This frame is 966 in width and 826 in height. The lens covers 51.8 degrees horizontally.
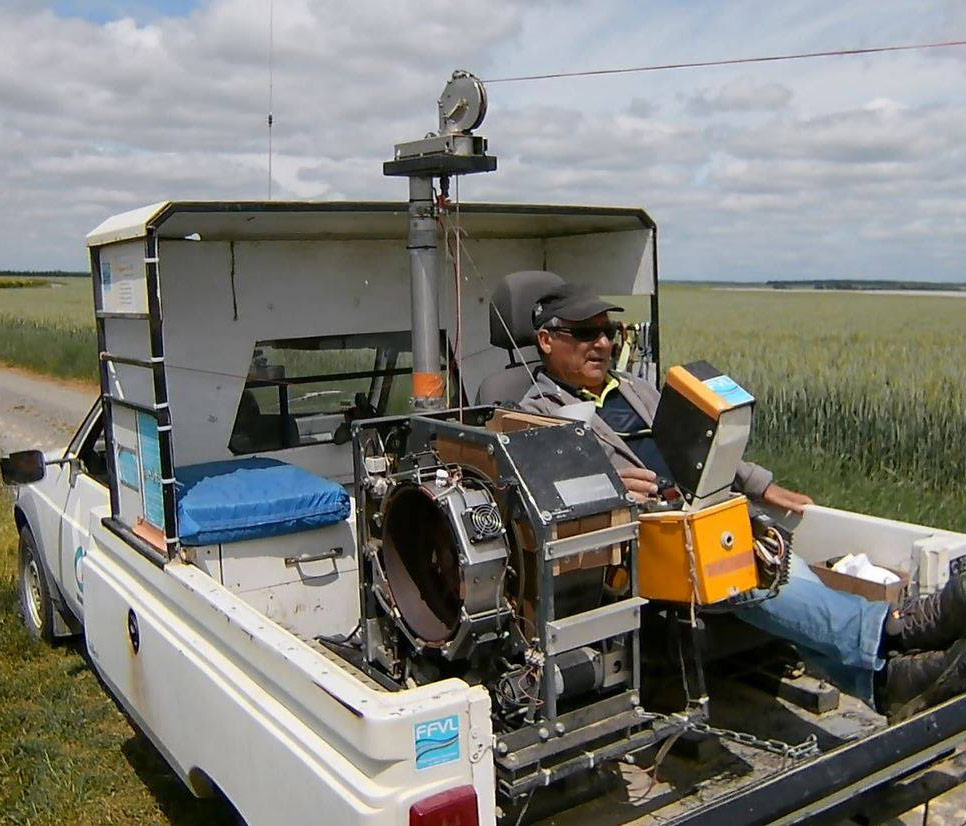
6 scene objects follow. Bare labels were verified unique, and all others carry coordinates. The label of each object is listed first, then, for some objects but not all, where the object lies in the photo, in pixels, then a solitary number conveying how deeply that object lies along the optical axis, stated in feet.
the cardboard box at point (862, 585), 10.85
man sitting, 9.44
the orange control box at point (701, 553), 8.44
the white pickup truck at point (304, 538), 7.43
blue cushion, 11.79
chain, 8.57
